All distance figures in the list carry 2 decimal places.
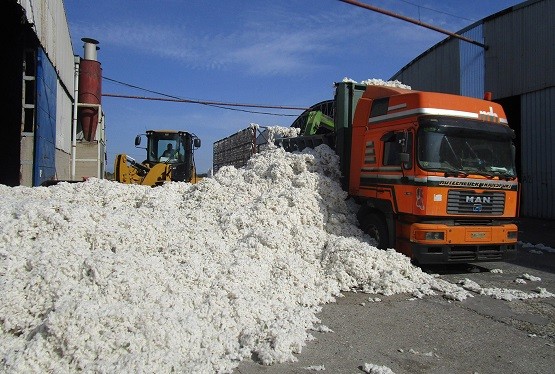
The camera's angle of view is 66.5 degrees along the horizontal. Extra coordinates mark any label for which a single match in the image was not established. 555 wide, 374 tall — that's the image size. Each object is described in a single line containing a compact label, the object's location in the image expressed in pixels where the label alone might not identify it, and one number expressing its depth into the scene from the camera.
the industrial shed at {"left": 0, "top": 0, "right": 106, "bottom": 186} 9.47
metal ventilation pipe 15.88
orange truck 7.06
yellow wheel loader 13.78
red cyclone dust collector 14.80
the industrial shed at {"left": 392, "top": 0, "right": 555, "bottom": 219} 14.77
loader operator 14.37
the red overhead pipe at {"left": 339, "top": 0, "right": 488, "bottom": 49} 11.35
